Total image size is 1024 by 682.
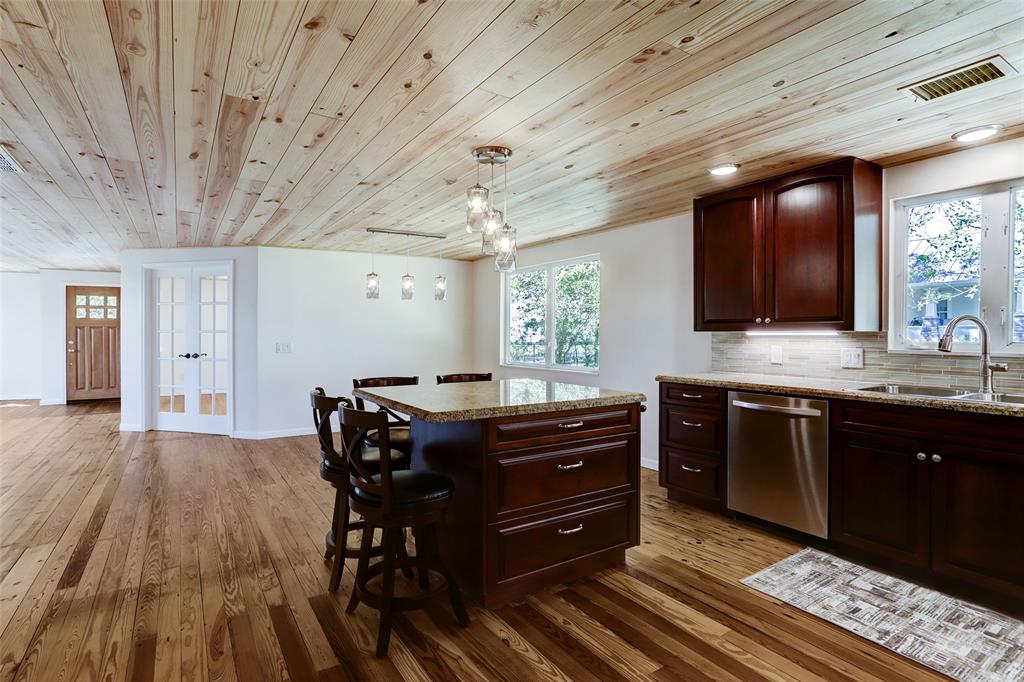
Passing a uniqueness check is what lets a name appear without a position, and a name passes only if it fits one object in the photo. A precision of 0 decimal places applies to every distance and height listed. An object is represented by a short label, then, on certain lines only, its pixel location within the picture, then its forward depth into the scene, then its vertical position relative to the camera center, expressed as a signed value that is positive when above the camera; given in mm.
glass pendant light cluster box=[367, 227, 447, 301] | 4336 +471
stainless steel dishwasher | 2914 -689
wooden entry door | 8750 +33
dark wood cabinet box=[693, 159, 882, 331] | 3023 +553
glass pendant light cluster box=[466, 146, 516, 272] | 2764 +629
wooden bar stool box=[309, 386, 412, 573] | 2377 -579
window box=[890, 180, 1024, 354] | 2771 +407
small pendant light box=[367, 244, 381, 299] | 4660 +507
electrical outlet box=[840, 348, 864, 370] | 3295 -113
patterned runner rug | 1974 -1174
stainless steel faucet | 2627 -86
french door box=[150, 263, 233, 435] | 6270 -64
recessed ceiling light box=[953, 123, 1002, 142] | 2570 +1019
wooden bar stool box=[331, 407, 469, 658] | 2033 -657
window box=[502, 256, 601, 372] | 5391 +292
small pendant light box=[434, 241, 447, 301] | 4324 +445
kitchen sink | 2777 -276
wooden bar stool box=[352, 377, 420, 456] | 2961 -514
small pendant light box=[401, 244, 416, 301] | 4426 +469
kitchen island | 2293 -631
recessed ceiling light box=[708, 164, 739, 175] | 3170 +1035
